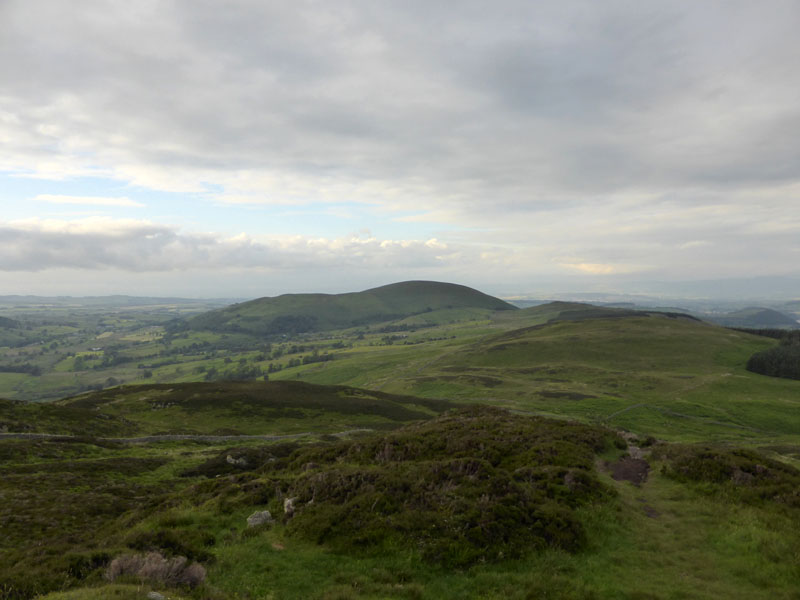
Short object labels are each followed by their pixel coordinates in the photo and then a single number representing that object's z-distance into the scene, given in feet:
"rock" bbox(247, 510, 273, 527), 63.49
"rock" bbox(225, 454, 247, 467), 142.34
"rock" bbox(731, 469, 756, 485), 75.10
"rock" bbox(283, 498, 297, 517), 65.16
